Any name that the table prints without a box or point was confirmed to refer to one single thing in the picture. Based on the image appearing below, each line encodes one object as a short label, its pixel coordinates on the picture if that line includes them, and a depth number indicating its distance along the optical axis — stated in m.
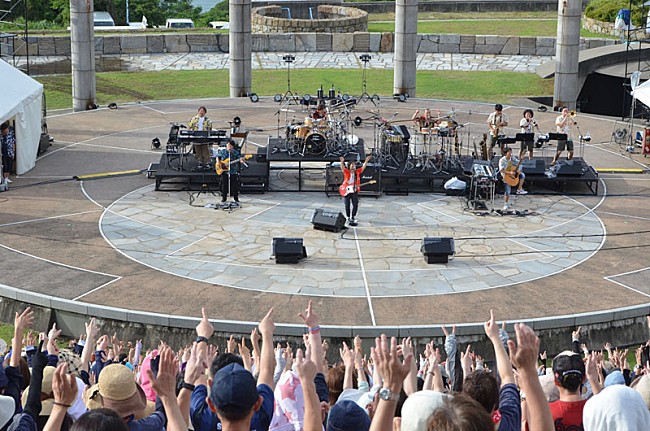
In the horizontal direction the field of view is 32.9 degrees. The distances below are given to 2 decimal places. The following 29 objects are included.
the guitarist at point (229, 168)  24.70
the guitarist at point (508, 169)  24.67
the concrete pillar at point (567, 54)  37.88
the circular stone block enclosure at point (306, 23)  52.12
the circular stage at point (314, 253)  18.62
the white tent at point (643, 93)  28.98
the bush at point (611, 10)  51.09
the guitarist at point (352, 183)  23.22
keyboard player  27.06
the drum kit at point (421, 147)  26.97
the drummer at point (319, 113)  27.90
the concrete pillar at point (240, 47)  39.78
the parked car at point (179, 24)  58.59
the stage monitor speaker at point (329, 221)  22.98
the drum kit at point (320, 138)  26.83
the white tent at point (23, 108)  27.23
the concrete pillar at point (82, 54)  37.25
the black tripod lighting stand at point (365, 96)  38.14
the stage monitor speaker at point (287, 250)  20.70
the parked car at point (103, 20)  55.16
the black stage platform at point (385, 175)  26.39
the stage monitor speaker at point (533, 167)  26.55
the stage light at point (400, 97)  39.78
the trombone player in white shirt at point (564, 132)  28.22
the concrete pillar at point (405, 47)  40.12
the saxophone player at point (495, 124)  28.52
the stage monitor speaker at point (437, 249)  20.72
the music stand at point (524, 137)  27.43
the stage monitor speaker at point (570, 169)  26.53
